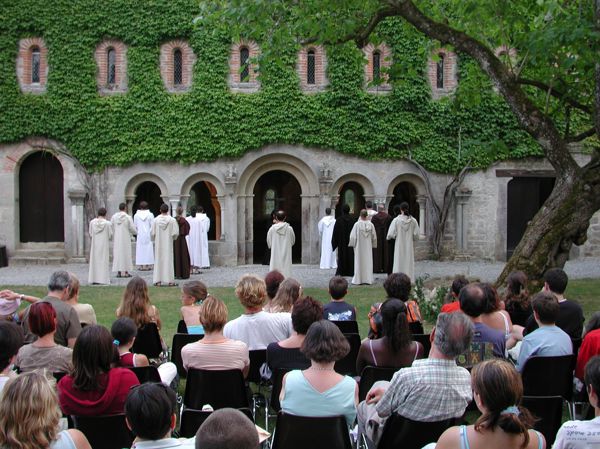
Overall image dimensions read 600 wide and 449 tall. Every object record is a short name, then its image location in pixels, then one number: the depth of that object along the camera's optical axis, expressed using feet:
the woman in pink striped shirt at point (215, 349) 19.74
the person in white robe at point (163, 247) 57.21
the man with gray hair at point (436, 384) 15.46
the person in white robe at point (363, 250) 57.52
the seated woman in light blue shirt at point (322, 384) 16.03
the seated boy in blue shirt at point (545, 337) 20.61
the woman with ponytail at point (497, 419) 12.37
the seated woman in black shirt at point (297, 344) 20.22
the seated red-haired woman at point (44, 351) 18.75
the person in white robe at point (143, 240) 66.28
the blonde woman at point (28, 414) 11.66
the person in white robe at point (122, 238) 61.16
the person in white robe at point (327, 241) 68.13
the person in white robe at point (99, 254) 57.06
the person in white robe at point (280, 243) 56.80
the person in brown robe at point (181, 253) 62.39
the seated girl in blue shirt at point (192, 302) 25.71
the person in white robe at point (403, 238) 57.06
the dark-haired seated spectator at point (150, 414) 12.09
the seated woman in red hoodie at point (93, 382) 15.88
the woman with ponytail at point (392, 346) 19.58
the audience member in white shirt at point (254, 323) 23.49
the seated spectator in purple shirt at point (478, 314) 21.09
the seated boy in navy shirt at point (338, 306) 26.63
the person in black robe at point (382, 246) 62.39
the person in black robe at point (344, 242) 61.62
